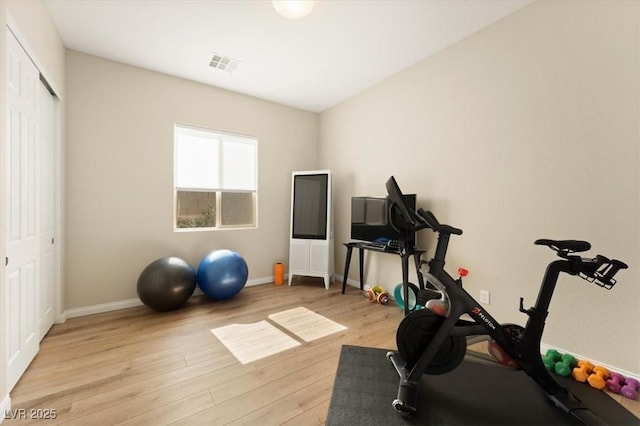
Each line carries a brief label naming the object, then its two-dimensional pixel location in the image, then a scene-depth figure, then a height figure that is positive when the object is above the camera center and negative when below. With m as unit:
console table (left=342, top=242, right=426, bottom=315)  2.75 -0.57
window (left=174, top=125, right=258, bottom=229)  3.75 +0.40
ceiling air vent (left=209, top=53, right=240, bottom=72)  3.15 +1.76
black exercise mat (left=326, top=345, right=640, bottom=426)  1.52 -1.21
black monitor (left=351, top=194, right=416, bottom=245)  3.31 -0.14
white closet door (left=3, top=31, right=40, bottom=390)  1.72 -0.09
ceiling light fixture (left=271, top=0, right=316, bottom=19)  2.18 +1.68
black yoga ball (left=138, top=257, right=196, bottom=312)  2.96 -0.92
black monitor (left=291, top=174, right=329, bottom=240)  4.10 +0.01
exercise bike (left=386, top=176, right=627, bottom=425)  1.63 -0.76
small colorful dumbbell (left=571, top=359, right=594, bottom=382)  1.86 -1.13
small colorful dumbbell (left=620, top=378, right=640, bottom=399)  1.71 -1.14
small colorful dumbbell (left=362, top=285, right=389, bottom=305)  3.40 -1.13
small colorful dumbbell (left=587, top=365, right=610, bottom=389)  1.79 -1.13
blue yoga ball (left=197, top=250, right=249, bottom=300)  3.31 -0.89
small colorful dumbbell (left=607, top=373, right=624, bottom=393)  1.77 -1.14
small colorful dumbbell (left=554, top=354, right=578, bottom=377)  1.93 -1.13
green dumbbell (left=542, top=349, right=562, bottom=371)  2.03 -1.14
